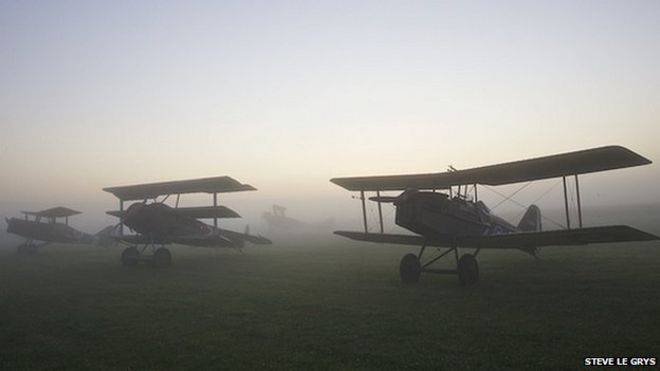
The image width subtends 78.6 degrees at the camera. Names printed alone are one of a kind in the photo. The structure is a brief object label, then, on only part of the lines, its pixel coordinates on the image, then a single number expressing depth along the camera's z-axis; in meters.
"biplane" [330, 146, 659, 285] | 8.55
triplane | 15.20
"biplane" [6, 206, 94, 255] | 23.67
